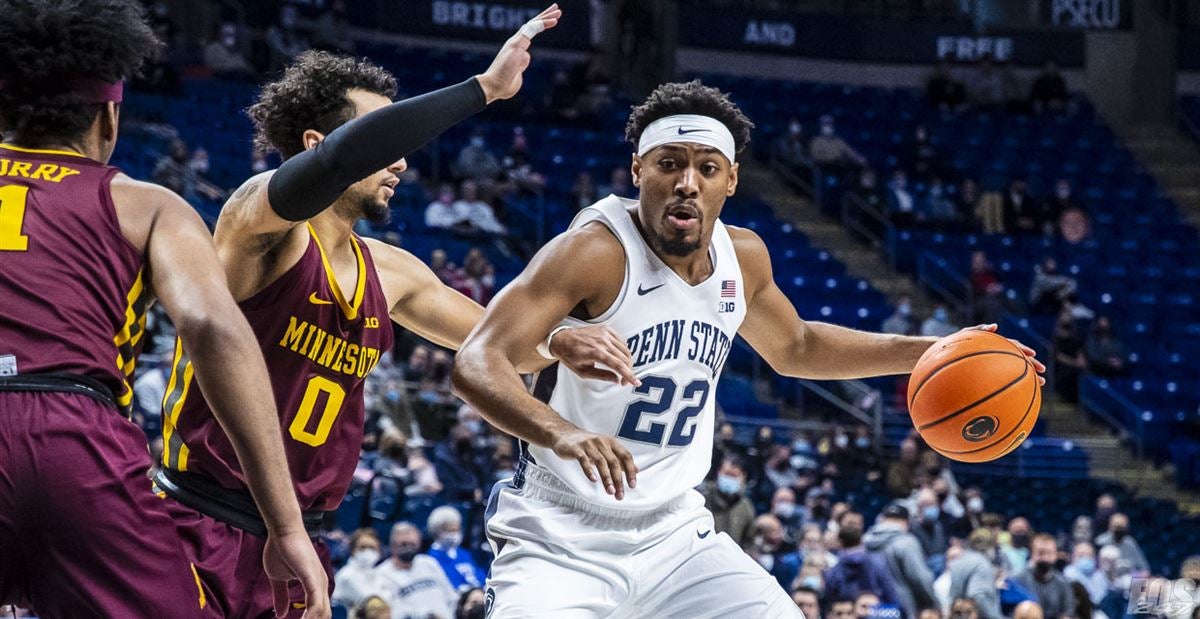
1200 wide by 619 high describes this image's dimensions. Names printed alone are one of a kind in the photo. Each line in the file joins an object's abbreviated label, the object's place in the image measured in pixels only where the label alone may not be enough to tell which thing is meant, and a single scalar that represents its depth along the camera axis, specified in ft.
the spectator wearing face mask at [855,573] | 32.07
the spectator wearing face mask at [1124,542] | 40.09
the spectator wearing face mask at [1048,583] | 34.78
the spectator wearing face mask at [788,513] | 38.09
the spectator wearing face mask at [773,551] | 34.04
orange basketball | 15.89
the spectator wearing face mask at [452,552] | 29.45
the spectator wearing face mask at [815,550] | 33.53
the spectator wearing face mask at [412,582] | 28.66
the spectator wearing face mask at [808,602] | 30.81
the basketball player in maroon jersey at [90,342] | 9.55
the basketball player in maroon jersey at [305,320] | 12.84
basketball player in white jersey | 14.48
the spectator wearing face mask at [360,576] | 28.17
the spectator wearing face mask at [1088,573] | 37.50
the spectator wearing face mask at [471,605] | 27.04
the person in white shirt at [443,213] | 50.44
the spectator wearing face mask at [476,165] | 55.47
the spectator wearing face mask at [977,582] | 32.76
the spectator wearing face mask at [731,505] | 34.47
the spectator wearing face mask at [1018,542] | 38.42
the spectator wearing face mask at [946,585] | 33.73
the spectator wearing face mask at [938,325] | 53.52
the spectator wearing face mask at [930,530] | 37.45
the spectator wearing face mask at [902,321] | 53.47
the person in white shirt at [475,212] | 51.21
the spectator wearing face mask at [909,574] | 32.81
